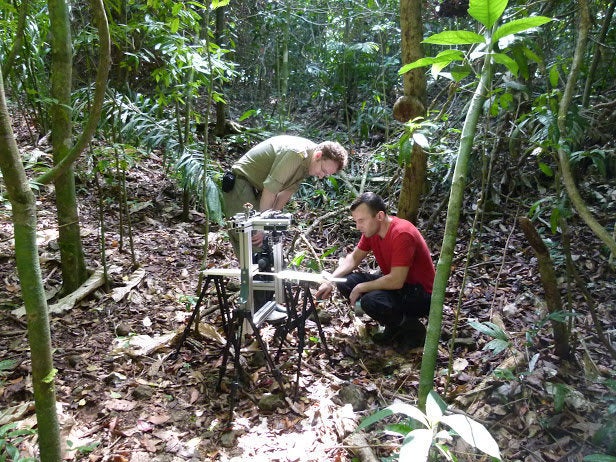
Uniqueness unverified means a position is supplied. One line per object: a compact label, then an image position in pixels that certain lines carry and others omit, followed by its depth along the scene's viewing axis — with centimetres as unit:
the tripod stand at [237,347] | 269
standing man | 356
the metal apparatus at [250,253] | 278
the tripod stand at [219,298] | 297
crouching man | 333
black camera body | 318
